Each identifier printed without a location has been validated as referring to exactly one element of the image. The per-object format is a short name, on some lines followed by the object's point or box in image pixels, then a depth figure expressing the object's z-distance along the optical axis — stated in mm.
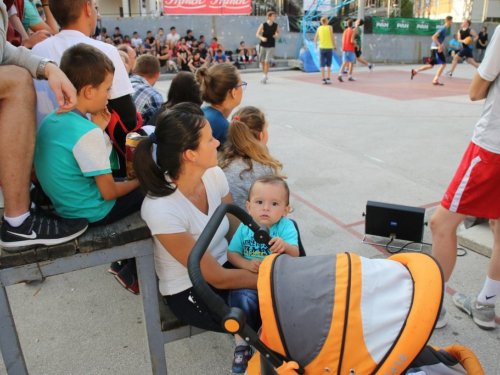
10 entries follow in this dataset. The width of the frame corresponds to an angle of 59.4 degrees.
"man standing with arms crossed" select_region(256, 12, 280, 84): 13617
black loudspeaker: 3508
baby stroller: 1334
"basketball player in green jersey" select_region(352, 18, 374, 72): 13731
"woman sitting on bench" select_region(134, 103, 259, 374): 1915
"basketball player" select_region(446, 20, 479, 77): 13795
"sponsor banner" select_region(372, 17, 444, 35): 21062
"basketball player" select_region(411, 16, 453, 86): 12406
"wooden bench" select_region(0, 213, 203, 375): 1759
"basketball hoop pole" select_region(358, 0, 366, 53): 18361
